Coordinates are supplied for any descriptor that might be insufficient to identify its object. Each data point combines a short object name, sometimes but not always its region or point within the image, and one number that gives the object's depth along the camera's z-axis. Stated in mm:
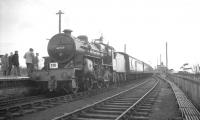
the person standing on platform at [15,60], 12953
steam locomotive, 11836
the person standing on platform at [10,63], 13314
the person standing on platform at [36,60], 14359
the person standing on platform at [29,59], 13367
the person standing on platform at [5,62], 14200
